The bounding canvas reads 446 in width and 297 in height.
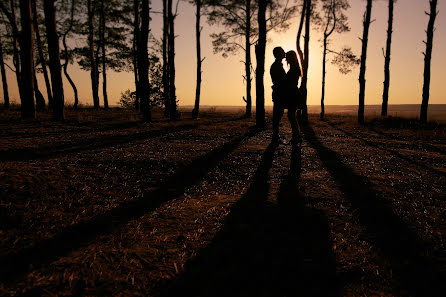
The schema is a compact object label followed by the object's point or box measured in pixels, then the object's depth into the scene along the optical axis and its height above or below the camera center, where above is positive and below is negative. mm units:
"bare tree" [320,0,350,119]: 22641 +8613
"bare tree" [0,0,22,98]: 23608 +5648
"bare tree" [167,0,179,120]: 16812 +3971
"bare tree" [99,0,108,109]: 26909 +6709
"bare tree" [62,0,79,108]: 25412 +6290
